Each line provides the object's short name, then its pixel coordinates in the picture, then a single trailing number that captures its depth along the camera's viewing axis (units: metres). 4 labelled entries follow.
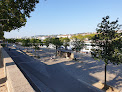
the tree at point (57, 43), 26.88
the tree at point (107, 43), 7.53
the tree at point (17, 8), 8.53
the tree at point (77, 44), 21.89
